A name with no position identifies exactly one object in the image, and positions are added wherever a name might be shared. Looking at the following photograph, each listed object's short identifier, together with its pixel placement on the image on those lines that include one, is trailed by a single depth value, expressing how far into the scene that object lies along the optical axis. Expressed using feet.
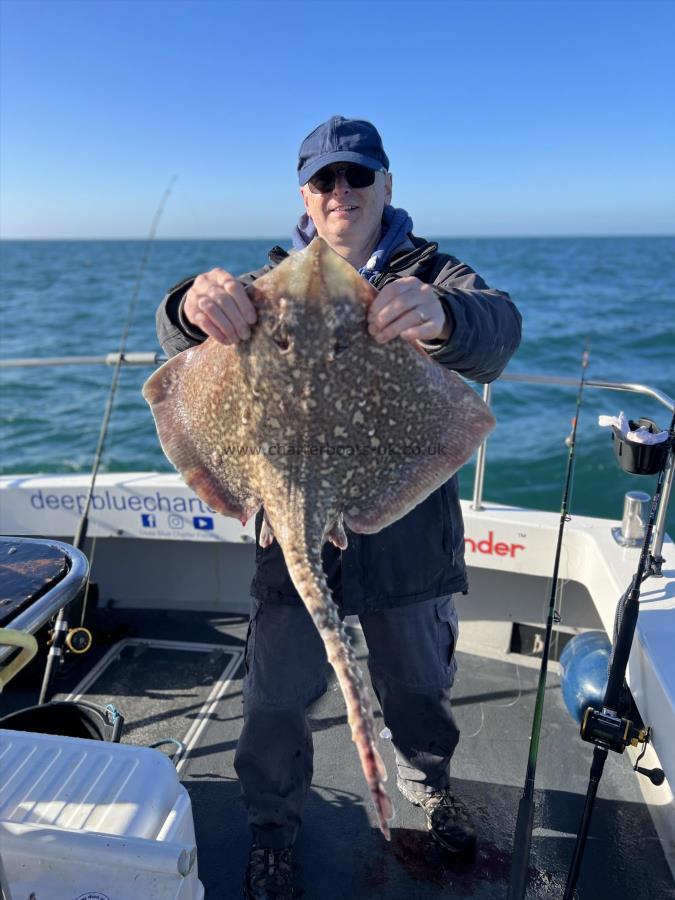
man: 7.89
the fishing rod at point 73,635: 11.53
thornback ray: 5.74
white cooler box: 5.67
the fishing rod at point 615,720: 7.60
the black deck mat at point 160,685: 12.75
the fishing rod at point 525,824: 7.31
